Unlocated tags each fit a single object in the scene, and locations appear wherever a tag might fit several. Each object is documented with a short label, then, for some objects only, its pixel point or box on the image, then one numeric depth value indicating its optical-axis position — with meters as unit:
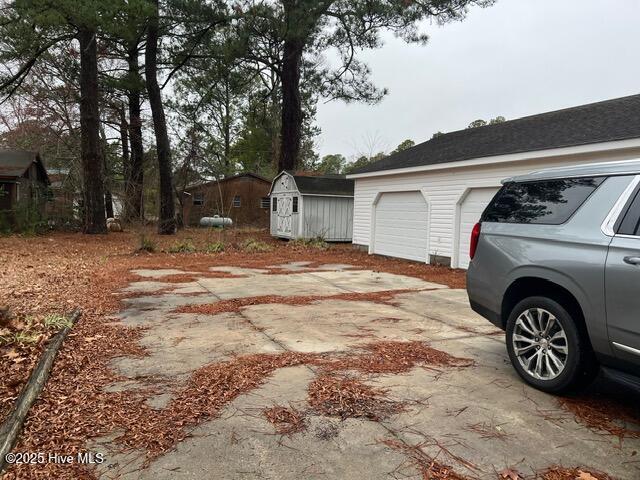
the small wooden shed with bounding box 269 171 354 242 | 18.52
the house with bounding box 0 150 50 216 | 19.73
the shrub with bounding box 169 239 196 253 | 14.63
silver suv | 2.91
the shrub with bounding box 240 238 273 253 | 15.73
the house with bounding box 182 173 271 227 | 33.53
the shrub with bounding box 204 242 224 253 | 15.13
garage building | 8.74
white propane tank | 30.45
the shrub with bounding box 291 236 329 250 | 16.92
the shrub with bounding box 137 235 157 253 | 14.10
